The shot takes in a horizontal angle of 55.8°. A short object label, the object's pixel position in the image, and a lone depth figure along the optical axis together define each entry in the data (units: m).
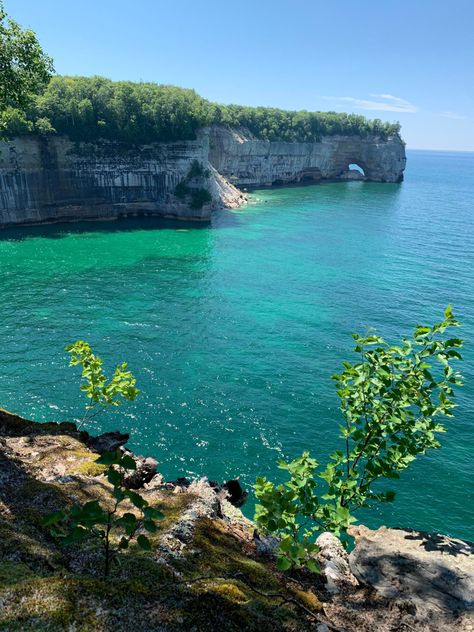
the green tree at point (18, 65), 29.98
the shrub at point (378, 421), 11.57
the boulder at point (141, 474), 18.73
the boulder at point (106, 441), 22.38
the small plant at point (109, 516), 7.77
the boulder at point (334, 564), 13.68
